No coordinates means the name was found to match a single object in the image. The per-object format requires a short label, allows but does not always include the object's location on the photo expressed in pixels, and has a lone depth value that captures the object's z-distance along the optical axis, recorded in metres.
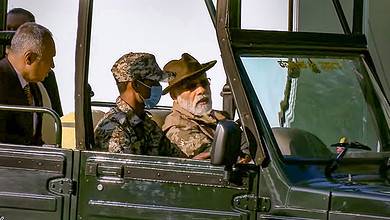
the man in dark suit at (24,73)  10.76
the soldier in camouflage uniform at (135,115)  9.92
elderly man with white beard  11.08
